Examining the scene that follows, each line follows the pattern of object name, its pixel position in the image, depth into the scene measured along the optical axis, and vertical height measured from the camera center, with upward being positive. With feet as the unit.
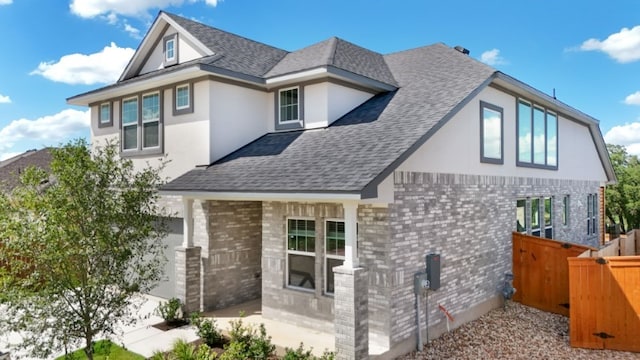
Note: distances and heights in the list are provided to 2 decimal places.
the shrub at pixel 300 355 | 21.40 -9.11
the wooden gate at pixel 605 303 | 27.76 -8.31
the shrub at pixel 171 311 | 30.32 -9.50
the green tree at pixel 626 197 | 101.30 -3.46
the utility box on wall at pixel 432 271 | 27.37 -5.91
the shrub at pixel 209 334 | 26.20 -9.68
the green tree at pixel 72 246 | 17.42 -2.68
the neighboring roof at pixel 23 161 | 85.27 +5.47
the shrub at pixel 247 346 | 21.69 -9.19
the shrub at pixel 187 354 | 21.07 -8.93
